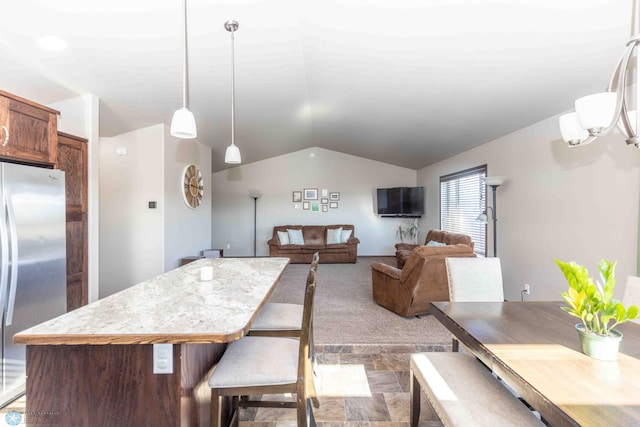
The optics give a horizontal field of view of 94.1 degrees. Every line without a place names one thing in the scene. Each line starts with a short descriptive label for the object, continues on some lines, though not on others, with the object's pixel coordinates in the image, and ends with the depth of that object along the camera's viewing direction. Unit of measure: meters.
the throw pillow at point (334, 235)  7.47
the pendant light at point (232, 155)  2.79
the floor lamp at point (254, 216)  8.04
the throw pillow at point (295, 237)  7.31
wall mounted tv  7.43
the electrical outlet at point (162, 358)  1.15
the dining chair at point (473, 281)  2.12
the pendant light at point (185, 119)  1.72
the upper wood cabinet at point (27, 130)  1.97
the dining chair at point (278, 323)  1.79
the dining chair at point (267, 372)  1.28
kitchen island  1.04
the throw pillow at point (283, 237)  7.28
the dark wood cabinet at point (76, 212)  2.76
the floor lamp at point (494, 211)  3.89
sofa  7.06
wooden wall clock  4.96
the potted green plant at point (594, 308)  1.15
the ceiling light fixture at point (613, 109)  1.23
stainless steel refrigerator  1.92
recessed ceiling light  2.21
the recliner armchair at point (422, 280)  3.24
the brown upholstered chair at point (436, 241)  4.63
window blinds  4.89
